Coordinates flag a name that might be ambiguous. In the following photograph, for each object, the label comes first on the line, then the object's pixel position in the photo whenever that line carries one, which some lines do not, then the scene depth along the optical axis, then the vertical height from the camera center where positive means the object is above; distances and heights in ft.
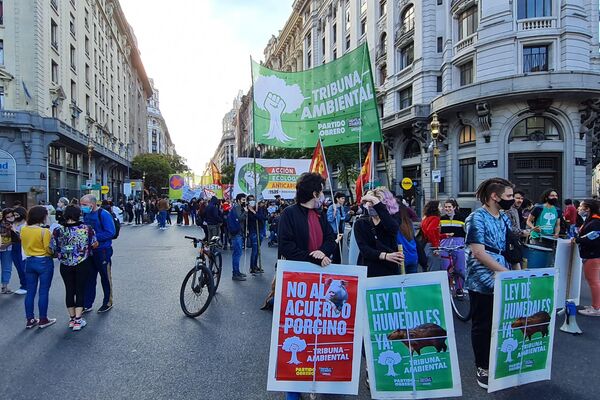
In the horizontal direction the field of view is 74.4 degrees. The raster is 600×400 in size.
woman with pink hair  12.32 -1.29
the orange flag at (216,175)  77.36 +4.31
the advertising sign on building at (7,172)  89.98 +5.93
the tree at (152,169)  199.21 +14.53
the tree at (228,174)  246.88 +14.97
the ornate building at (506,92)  70.79 +19.39
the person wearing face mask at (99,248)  19.74 -2.57
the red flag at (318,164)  26.09 +2.30
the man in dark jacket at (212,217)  37.50 -1.90
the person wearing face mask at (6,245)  23.65 -2.87
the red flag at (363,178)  29.14 +1.35
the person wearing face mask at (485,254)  11.74 -1.73
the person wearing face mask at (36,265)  17.43 -2.96
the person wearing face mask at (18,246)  23.11 -3.01
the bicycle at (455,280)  21.22 -4.61
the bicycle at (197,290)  19.43 -4.75
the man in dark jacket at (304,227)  12.09 -0.94
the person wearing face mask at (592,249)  18.60 -2.56
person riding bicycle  21.36 -2.50
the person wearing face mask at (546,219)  22.99 -1.42
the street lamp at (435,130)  58.15 +10.01
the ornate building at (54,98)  90.89 +27.15
